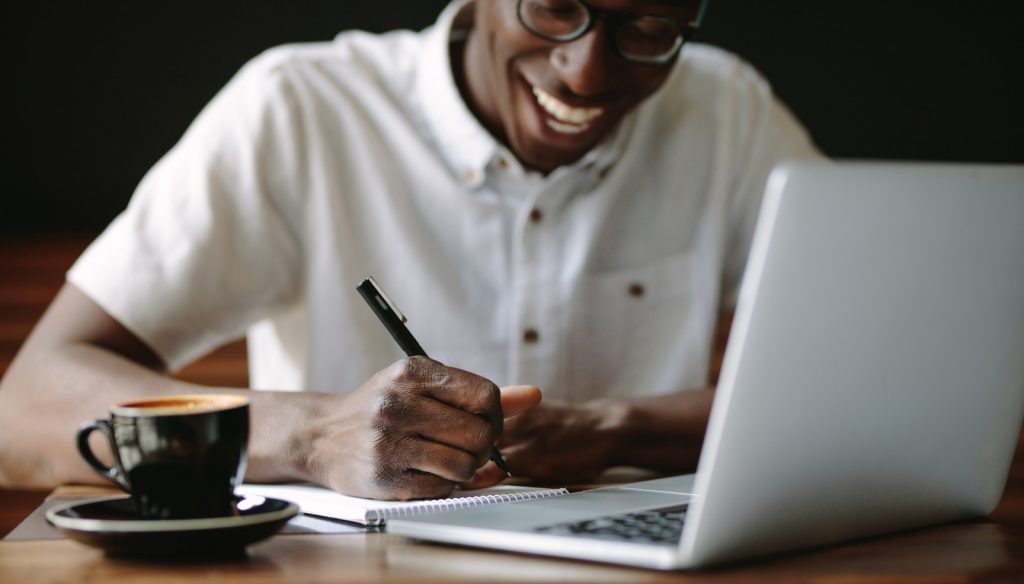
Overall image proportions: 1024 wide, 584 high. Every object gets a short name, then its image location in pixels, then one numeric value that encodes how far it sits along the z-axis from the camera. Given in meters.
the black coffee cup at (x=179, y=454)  0.86
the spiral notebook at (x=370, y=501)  1.00
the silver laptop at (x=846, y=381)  0.74
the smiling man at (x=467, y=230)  1.43
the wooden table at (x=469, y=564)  0.81
